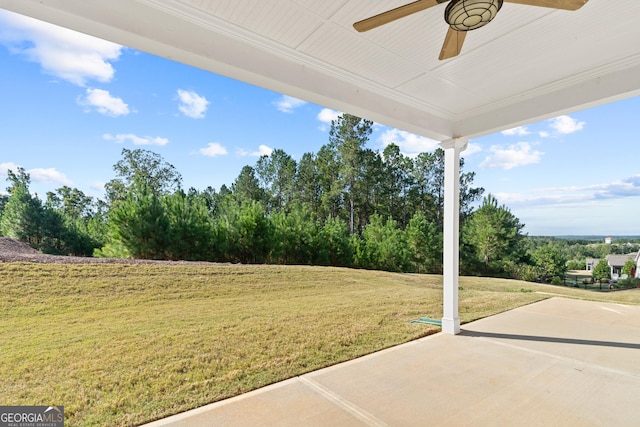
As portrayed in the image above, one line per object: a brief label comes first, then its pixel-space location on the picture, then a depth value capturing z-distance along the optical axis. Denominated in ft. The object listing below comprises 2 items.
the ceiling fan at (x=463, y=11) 3.98
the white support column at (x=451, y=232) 10.87
